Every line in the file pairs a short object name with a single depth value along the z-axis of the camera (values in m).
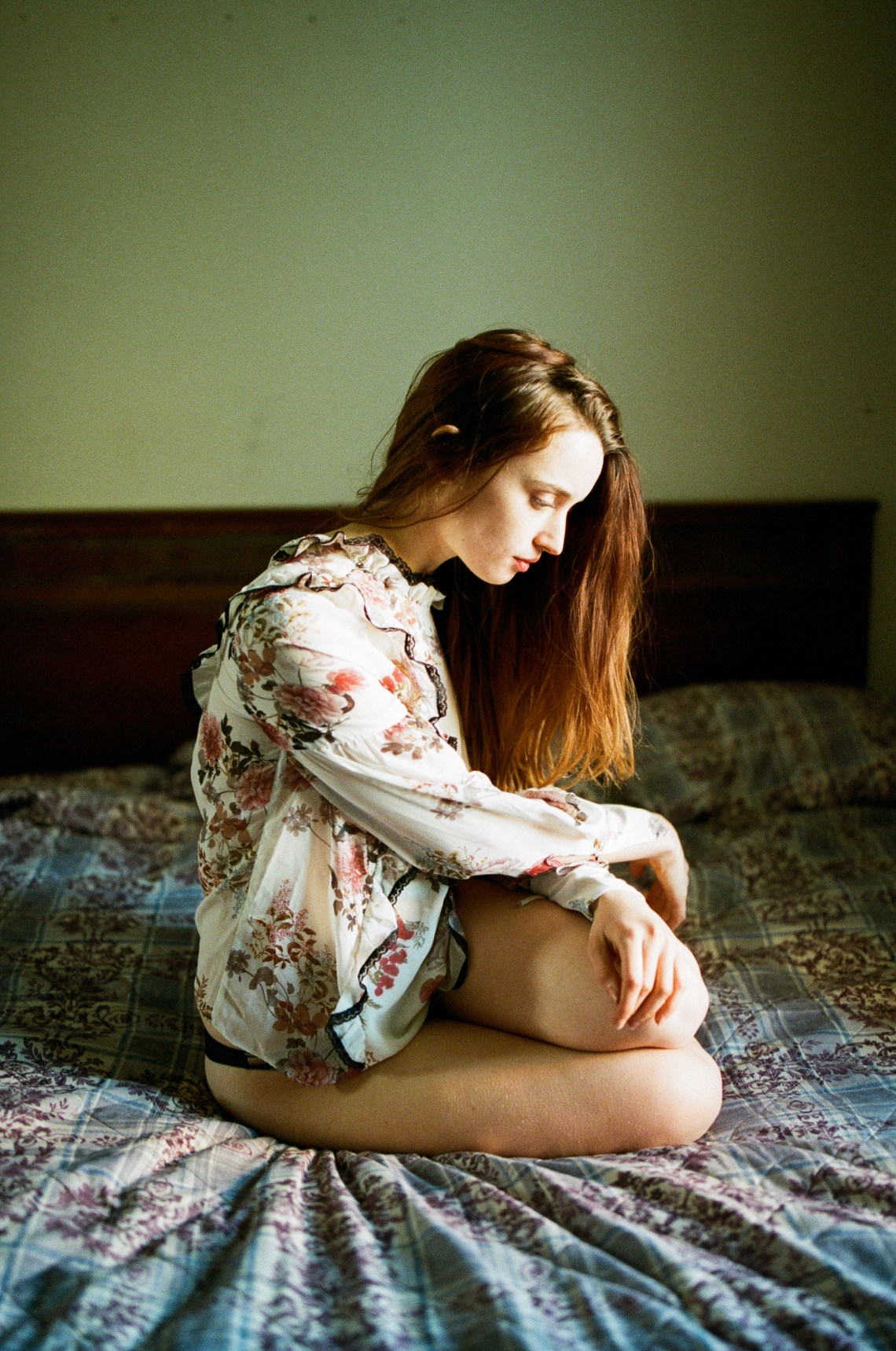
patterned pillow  1.99
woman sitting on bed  0.99
